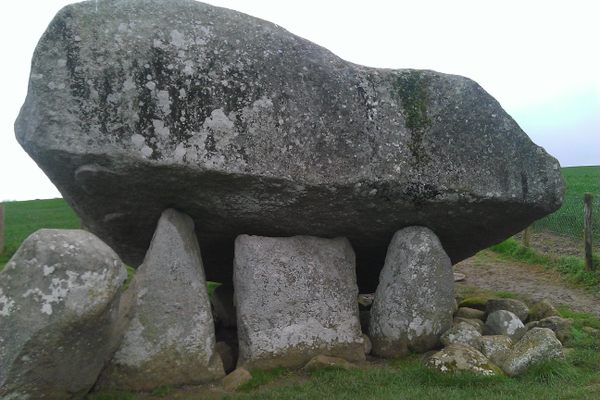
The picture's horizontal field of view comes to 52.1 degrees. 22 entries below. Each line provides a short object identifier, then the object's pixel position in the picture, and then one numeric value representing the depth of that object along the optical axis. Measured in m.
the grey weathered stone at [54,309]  5.28
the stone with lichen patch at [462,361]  6.79
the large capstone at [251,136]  6.76
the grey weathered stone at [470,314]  9.23
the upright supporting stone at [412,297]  7.98
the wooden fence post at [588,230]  12.64
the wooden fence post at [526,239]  16.22
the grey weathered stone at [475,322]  8.38
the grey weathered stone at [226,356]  7.63
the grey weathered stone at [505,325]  8.30
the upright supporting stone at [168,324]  6.71
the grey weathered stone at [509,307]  9.14
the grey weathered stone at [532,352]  6.96
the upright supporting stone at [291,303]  7.46
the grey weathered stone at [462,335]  7.61
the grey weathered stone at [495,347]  7.33
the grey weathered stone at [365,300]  10.46
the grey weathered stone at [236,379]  6.78
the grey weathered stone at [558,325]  8.26
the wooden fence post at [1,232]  13.94
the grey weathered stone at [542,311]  9.17
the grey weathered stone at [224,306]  9.52
